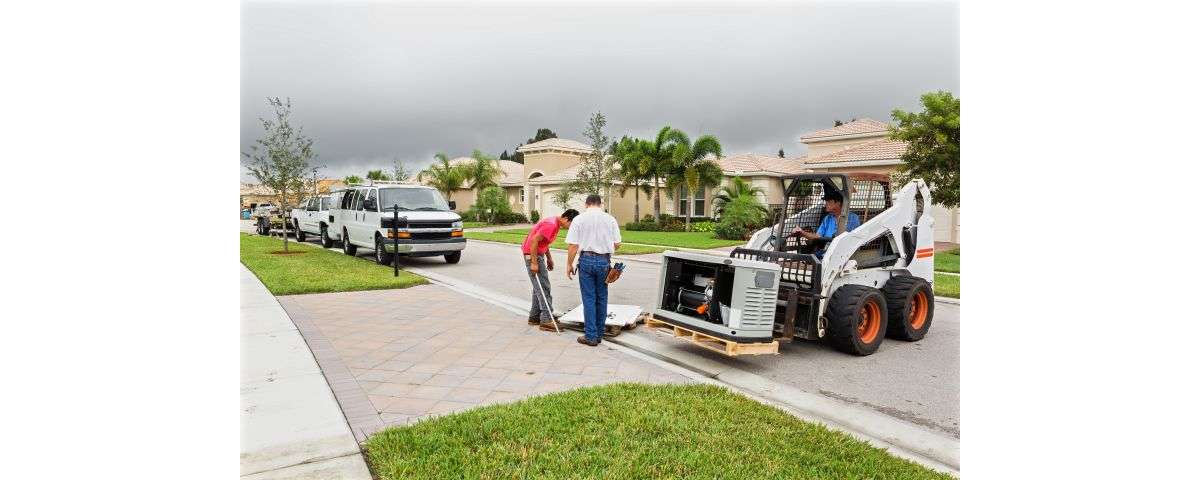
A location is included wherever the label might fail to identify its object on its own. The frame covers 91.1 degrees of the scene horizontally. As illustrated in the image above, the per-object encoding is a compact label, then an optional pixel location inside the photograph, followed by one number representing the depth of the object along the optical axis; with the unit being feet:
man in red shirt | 21.34
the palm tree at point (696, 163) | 88.48
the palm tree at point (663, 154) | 90.53
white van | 42.65
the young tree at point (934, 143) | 41.91
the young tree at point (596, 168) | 87.45
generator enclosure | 15.93
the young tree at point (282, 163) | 50.65
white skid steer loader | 16.22
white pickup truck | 60.26
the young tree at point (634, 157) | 92.22
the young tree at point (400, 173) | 141.38
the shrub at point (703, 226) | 90.74
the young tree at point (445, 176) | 136.26
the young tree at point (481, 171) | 133.49
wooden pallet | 15.99
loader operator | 19.34
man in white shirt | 18.81
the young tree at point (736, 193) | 79.63
